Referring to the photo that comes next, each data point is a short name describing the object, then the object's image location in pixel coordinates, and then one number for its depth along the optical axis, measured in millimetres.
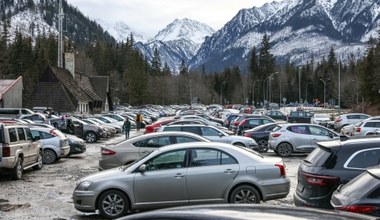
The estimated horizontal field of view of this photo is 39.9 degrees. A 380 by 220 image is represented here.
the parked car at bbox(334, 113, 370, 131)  40875
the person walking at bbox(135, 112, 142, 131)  43781
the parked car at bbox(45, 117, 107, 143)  32250
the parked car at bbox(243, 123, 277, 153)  26062
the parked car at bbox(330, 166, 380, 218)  6452
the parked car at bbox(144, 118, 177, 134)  30430
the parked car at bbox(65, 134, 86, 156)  24078
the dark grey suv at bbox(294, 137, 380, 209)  8328
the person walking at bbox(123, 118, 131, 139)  35719
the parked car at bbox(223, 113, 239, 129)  40572
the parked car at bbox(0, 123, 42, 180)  15523
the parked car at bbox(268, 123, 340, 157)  22875
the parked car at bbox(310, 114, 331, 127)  47738
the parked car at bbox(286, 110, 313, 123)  47191
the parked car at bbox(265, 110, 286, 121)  50094
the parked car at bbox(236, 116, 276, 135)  30375
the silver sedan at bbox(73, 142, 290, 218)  10516
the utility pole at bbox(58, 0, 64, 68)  62169
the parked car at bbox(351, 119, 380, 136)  29828
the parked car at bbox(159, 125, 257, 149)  21031
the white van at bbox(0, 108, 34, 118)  40000
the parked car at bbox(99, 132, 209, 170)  15070
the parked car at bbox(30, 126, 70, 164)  21328
